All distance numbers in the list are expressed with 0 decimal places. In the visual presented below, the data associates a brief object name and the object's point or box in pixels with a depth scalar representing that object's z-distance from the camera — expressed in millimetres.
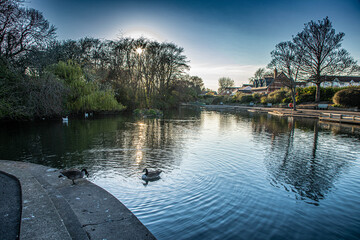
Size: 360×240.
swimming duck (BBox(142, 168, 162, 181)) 7769
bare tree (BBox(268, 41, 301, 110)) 40031
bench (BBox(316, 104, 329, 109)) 38812
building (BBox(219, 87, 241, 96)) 129075
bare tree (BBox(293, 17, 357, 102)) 39312
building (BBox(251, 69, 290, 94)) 74000
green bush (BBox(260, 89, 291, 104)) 55375
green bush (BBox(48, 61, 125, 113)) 27231
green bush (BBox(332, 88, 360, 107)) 34625
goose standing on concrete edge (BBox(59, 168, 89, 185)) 6566
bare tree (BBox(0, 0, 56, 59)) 19836
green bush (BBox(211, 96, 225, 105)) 83900
